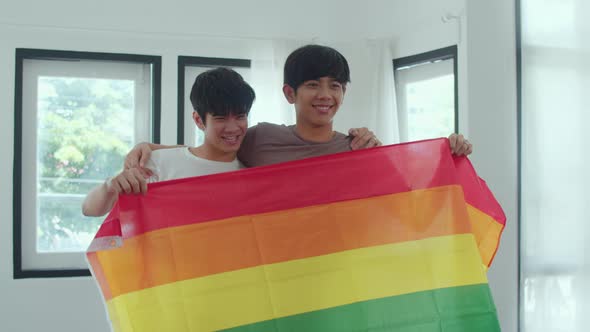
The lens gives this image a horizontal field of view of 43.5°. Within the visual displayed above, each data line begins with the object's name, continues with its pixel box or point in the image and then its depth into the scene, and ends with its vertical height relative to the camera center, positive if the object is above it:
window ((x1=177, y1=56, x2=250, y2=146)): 4.31 +0.60
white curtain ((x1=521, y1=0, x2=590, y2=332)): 3.37 +0.06
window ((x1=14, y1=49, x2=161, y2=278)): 4.15 +0.26
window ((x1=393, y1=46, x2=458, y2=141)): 3.97 +0.48
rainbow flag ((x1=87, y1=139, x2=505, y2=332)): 1.85 -0.18
